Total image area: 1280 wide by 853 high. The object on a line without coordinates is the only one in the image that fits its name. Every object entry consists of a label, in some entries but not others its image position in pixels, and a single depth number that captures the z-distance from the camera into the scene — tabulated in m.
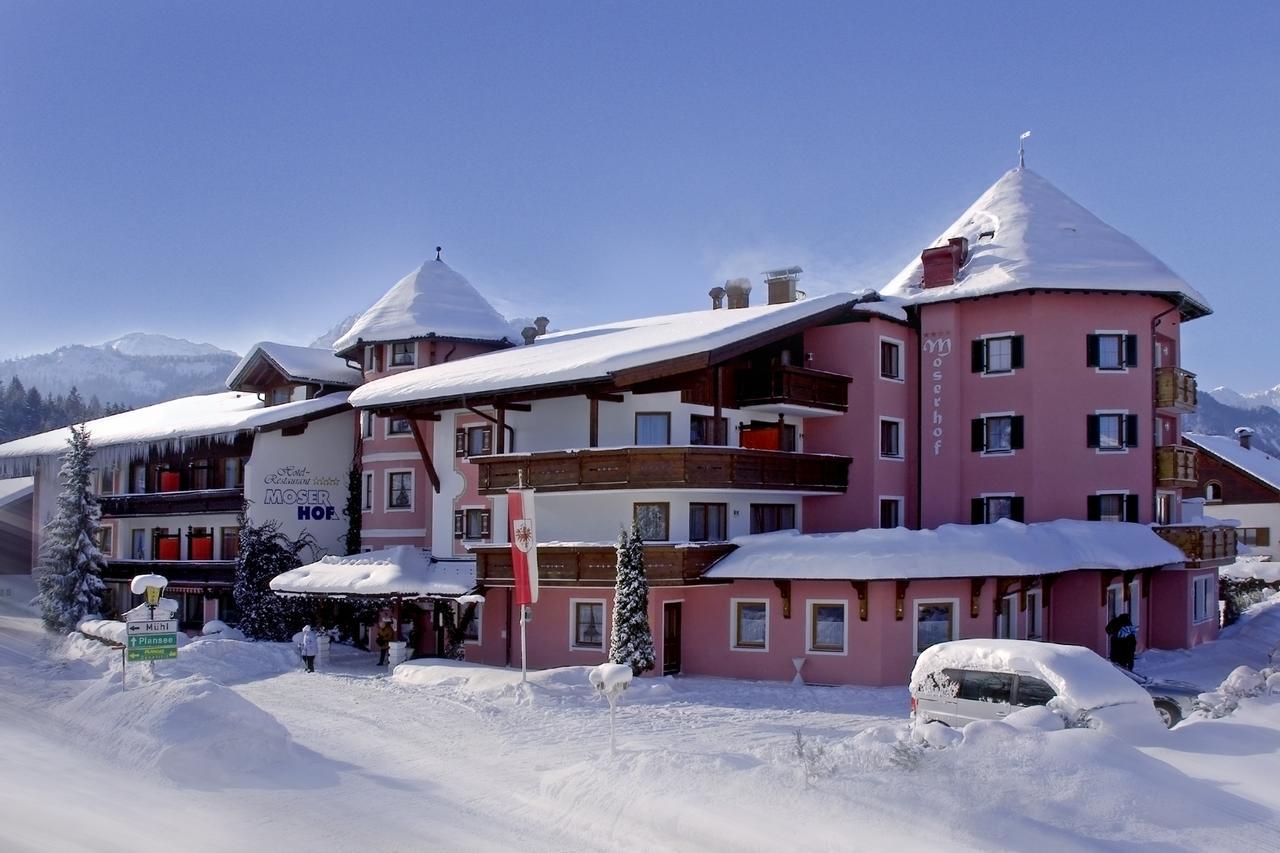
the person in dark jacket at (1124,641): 29.34
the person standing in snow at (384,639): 34.25
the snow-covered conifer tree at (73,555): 42.16
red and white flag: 27.62
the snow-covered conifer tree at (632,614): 27.81
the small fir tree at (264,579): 38.56
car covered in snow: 18.28
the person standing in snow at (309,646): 31.47
